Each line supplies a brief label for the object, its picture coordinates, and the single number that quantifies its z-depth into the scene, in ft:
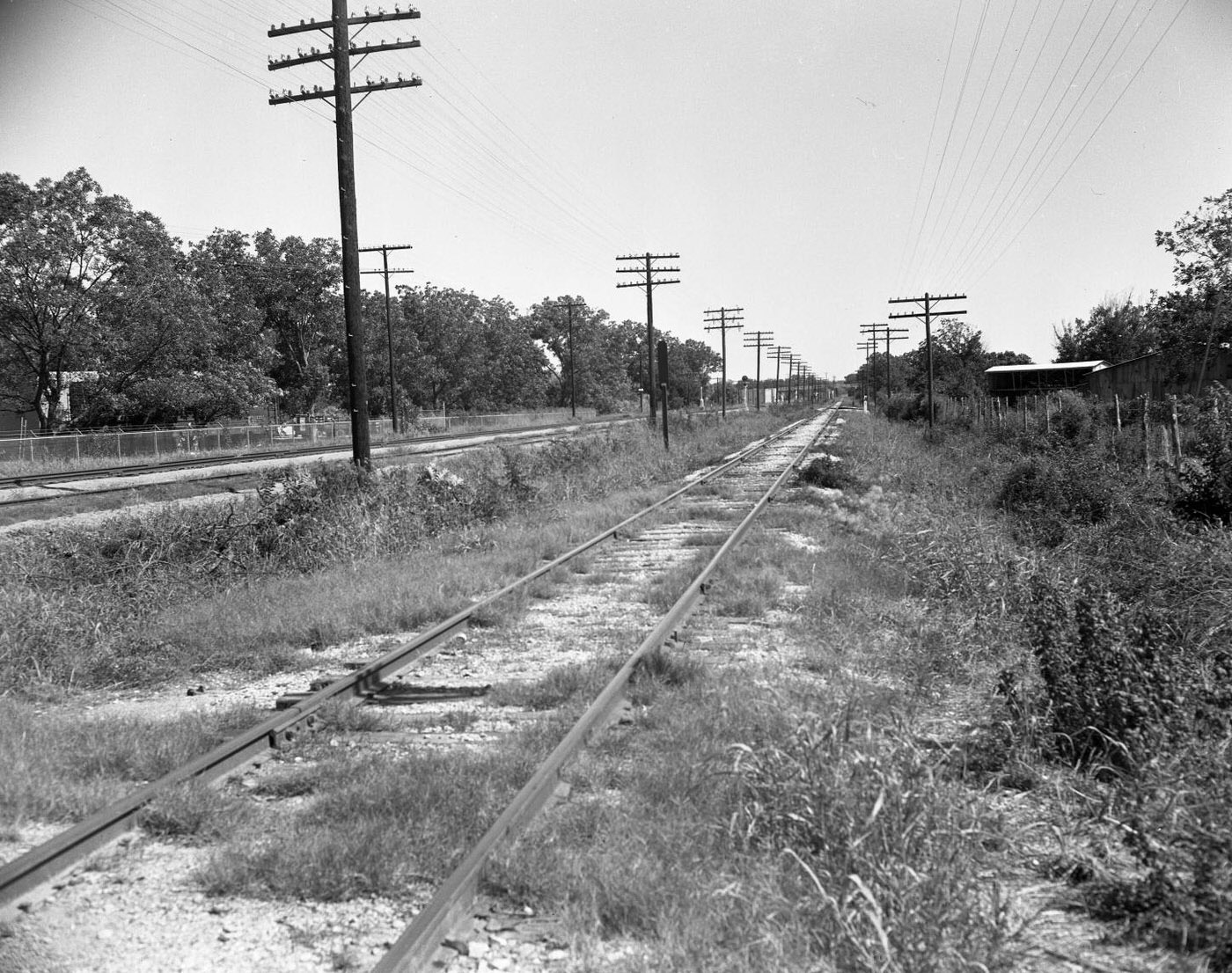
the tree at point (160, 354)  142.41
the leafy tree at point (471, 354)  298.56
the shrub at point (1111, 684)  16.19
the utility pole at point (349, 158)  55.67
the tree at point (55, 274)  129.49
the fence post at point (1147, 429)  52.67
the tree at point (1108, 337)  264.72
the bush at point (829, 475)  75.97
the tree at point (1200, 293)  111.34
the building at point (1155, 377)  110.73
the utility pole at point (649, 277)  155.12
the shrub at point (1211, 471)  35.17
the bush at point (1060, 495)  43.60
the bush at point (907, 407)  226.38
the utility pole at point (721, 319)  258.06
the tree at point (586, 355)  394.52
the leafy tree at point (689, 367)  497.05
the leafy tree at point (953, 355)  263.90
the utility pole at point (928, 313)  168.66
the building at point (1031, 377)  233.35
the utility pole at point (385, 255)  167.12
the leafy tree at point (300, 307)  229.86
